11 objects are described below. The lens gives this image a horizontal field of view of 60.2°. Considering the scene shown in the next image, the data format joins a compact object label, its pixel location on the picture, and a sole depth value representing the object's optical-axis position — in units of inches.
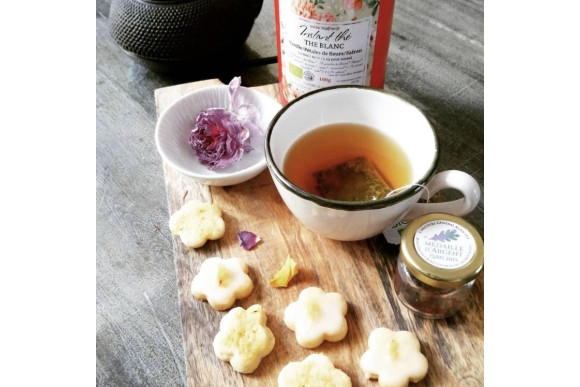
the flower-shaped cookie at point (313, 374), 17.9
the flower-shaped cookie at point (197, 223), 22.6
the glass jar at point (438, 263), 17.7
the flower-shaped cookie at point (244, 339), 18.6
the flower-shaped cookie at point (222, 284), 20.5
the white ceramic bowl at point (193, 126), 24.0
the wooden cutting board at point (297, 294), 19.0
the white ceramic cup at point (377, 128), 19.0
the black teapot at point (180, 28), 33.9
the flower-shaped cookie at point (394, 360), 18.1
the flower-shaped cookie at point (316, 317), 19.2
